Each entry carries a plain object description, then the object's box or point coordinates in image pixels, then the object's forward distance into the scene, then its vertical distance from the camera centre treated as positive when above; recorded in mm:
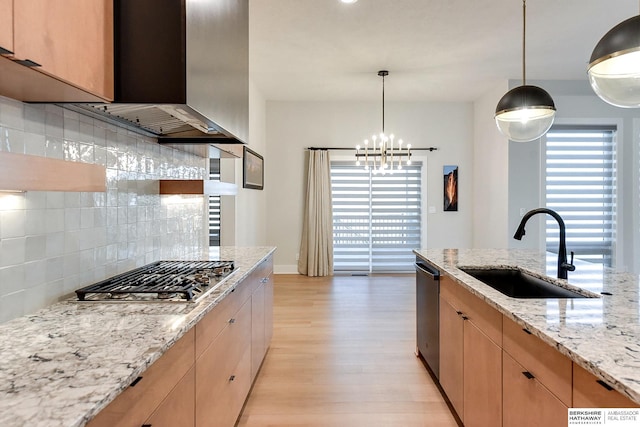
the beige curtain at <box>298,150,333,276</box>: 6402 -82
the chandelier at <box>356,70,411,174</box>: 6461 +1014
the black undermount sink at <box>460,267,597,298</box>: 2277 -423
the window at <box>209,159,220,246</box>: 5079 -71
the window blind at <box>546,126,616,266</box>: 5340 +394
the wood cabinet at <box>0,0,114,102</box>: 1007 +496
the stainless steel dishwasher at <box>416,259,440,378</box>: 2561 -748
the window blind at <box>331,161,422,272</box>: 6707 -101
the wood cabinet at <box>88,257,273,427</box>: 1029 -602
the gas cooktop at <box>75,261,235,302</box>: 1579 -335
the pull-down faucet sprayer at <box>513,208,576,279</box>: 1945 -205
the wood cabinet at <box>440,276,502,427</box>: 1617 -723
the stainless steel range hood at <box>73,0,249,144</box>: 1457 +604
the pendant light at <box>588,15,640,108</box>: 1495 +637
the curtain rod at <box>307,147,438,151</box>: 6477 +1102
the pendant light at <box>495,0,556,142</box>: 2512 +695
